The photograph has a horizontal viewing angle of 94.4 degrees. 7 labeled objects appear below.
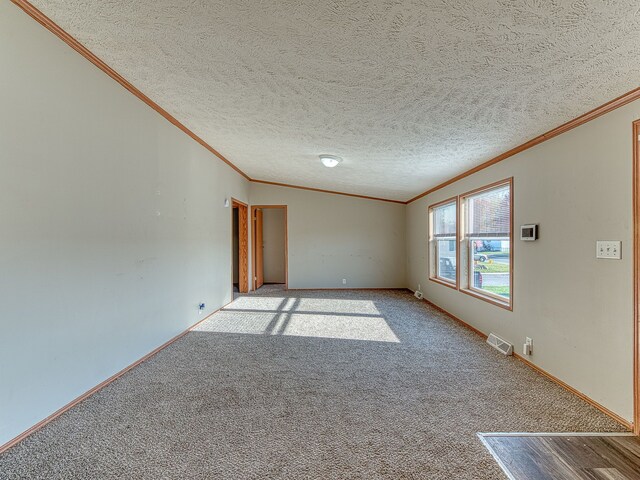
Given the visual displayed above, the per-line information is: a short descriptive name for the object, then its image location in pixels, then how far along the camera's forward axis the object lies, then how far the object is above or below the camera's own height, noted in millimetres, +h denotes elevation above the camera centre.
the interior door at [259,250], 7004 -264
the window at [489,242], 3221 -38
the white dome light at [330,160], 3963 +1076
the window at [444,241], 4575 -39
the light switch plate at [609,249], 1894 -69
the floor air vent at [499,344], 2955 -1098
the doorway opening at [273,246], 7844 -172
